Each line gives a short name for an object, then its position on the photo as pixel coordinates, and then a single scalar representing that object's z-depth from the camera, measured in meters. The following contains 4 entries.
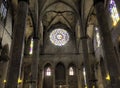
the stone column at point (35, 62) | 15.30
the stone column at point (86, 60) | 15.03
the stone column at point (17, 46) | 8.59
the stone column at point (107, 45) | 8.79
